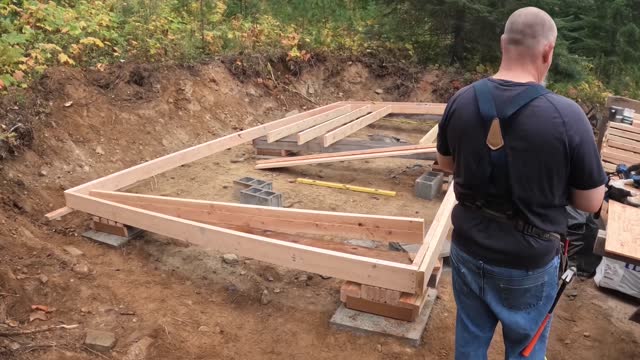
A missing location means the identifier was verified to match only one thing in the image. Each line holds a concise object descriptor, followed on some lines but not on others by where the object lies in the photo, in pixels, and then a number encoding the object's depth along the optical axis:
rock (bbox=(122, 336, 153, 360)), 3.23
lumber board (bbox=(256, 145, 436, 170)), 6.32
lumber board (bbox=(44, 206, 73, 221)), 4.69
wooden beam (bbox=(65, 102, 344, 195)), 5.07
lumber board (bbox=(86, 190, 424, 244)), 3.97
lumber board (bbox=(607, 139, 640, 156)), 5.17
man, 1.85
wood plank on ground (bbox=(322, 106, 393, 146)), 6.63
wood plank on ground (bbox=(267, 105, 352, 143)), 6.73
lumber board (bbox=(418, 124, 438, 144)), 7.10
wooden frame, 3.44
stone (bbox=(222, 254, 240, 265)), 4.50
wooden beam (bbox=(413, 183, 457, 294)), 3.37
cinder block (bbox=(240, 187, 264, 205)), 5.45
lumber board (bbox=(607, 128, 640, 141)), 5.38
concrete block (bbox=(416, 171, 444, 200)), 6.01
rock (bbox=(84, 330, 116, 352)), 3.24
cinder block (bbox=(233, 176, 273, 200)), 5.78
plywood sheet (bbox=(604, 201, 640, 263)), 2.63
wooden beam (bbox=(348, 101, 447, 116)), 8.68
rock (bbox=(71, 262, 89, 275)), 4.11
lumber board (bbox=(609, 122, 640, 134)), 5.49
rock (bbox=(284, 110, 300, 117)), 8.66
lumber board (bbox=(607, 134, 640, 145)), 5.30
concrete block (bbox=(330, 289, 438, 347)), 3.46
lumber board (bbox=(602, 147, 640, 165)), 4.93
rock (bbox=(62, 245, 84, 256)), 4.37
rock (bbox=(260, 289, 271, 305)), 3.93
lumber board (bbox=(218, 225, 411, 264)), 3.72
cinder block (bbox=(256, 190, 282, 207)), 5.35
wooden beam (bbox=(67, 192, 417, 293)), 3.39
